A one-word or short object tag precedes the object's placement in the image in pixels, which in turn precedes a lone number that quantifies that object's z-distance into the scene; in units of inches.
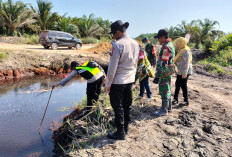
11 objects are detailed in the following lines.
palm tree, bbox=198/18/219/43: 1004.6
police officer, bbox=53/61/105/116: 161.6
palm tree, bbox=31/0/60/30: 885.6
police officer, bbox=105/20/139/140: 114.7
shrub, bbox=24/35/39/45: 704.4
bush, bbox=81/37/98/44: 983.0
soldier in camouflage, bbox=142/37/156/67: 229.5
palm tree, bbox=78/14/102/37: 1054.9
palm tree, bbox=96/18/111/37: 1155.8
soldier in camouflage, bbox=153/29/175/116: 153.7
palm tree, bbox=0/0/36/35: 774.9
